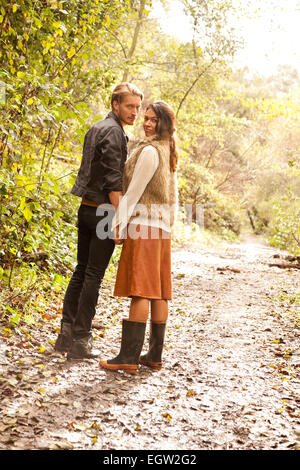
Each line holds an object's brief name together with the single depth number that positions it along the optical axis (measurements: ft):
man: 11.39
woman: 11.39
